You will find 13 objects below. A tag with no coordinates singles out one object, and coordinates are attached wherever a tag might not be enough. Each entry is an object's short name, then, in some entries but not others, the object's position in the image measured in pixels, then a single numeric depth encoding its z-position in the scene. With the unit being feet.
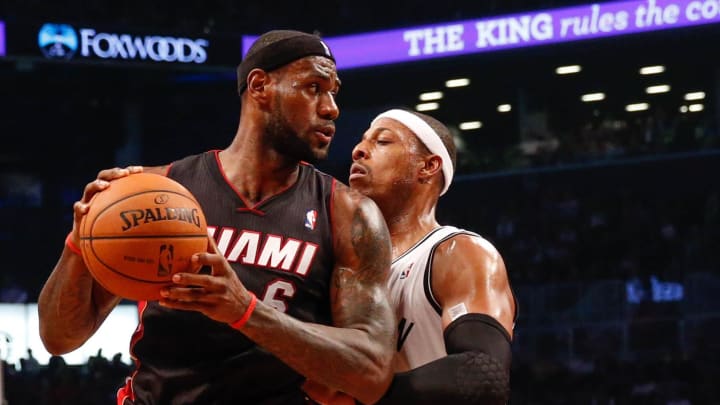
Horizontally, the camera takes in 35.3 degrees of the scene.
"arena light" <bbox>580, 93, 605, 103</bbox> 80.02
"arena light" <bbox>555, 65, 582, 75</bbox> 76.59
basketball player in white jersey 14.02
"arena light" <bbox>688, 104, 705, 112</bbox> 76.00
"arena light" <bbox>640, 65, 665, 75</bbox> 76.74
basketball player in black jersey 12.18
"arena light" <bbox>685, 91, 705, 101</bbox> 77.15
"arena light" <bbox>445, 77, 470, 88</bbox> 80.53
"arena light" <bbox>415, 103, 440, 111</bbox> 86.42
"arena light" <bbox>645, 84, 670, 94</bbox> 79.15
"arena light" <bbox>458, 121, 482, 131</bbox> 84.94
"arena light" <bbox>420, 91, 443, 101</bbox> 84.11
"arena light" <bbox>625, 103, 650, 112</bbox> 78.02
